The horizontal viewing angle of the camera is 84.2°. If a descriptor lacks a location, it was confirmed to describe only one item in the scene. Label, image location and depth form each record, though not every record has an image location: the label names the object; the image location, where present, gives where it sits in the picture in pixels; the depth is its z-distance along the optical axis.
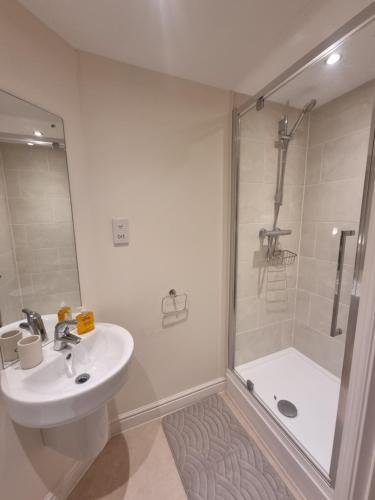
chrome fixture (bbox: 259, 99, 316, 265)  1.59
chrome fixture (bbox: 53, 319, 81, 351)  1.01
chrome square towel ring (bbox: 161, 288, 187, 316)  1.42
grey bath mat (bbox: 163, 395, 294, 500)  1.08
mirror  0.90
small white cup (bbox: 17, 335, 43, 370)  0.85
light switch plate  1.21
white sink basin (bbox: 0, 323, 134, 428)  0.72
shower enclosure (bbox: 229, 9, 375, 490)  1.34
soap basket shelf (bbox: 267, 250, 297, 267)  1.79
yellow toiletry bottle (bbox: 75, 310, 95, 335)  1.10
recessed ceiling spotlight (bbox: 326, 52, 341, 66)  1.03
